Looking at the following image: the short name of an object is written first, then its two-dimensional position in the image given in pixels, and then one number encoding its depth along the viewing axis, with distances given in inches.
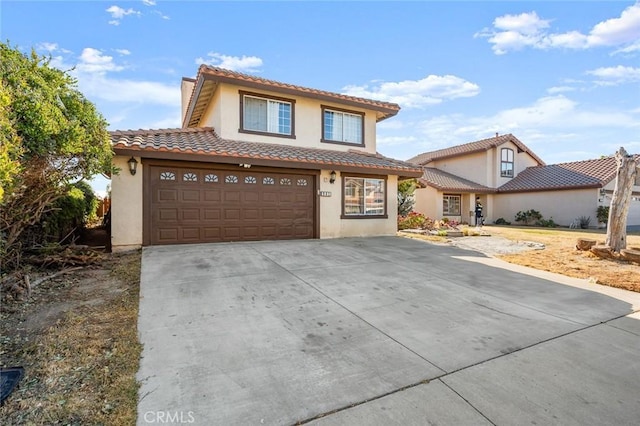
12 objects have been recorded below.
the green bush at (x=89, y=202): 456.4
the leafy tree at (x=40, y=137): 169.3
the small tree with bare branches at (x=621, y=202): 342.3
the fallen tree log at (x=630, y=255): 313.9
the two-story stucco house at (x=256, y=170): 330.6
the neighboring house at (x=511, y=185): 792.9
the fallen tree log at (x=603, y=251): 336.8
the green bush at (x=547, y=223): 826.8
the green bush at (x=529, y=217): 864.9
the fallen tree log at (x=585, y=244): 368.6
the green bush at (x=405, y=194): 724.0
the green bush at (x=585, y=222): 773.9
